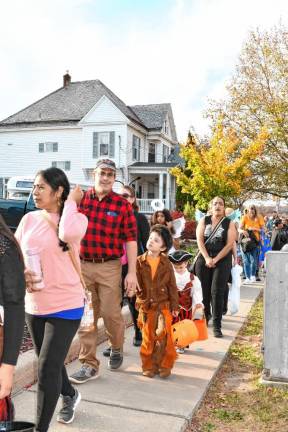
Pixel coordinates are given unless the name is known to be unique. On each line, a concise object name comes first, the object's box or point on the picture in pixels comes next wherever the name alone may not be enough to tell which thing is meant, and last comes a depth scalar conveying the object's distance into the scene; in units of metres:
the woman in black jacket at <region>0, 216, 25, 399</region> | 2.08
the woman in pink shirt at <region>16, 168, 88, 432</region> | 3.05
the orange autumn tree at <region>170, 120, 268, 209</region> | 21.53
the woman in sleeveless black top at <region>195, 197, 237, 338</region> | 6.29
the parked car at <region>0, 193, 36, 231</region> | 13.70
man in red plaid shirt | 4.46
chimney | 37.62
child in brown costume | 4.71
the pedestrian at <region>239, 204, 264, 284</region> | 11.31
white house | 33.09
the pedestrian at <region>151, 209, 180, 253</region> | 7.14
